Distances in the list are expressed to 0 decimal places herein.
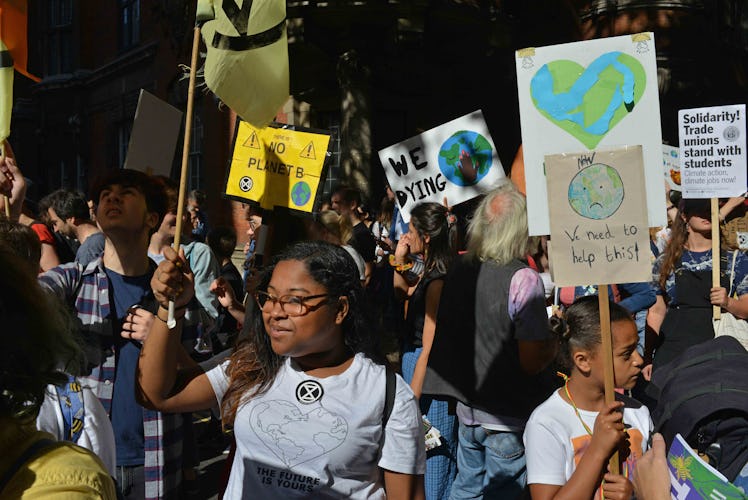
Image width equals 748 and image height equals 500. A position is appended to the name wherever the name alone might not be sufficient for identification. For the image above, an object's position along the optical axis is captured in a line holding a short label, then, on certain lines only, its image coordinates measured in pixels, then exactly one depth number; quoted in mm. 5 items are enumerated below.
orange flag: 4414
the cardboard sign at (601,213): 2961
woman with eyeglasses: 2479
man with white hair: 4215
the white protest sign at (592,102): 3174
